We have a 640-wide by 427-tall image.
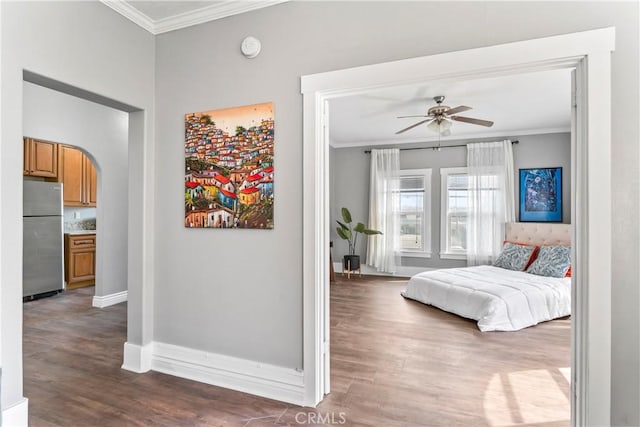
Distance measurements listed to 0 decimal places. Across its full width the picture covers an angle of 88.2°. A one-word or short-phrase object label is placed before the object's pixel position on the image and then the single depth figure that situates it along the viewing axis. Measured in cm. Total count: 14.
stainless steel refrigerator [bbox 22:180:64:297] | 464
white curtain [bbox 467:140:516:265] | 580
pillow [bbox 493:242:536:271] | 499
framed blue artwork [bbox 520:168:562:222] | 560
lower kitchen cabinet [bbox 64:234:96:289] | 536
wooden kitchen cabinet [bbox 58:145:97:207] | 534
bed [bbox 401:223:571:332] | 365
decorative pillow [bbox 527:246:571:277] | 449
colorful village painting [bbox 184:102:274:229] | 229
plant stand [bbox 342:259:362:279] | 647
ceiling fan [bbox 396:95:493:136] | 393
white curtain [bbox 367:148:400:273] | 655
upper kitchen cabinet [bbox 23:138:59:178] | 480
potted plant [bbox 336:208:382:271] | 646
